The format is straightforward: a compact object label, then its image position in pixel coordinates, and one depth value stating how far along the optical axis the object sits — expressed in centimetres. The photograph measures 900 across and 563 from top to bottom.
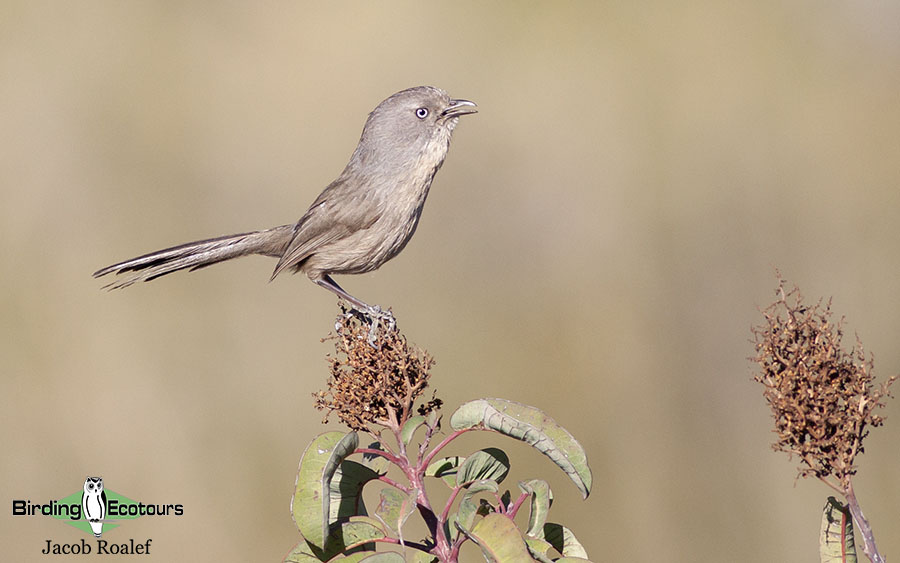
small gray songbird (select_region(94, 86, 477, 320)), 955
